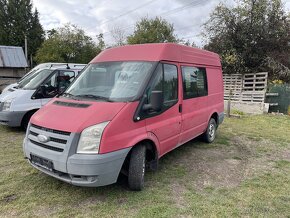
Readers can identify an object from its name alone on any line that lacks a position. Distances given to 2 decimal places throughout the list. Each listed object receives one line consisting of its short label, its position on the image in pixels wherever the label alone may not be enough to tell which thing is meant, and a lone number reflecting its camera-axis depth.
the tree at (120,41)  40.81
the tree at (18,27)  39.63
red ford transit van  3.33
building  16.61
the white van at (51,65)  8.24
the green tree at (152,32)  35.91
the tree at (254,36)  14.19
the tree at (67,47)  32.53
